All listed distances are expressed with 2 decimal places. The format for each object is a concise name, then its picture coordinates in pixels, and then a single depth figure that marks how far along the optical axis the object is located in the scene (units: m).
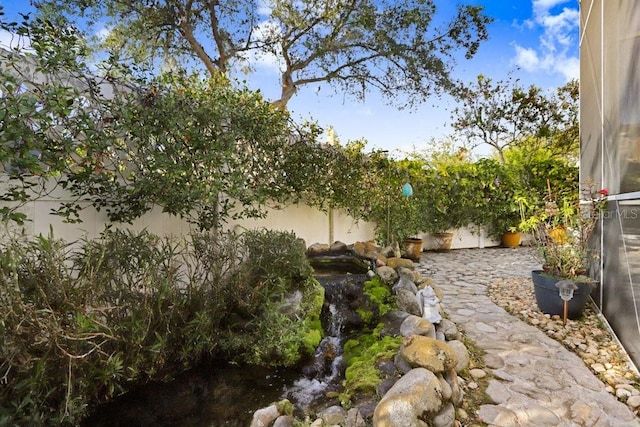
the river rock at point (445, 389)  2.24
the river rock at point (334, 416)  2.18
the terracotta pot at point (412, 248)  7.96
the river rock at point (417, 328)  3.05
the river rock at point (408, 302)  3.83
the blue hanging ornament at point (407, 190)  7.34
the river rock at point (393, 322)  3.39
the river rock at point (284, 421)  2.19
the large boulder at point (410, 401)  1.94
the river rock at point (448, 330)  3.28
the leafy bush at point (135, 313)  2.03
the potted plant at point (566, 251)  3.93
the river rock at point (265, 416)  2.22
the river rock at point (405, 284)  4.25
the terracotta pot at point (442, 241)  9.23
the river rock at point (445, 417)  2.06
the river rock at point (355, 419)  2.09
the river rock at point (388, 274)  4.52
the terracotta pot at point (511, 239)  9.64
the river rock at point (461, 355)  2.77
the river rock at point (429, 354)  2.37
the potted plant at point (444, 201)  8.77
